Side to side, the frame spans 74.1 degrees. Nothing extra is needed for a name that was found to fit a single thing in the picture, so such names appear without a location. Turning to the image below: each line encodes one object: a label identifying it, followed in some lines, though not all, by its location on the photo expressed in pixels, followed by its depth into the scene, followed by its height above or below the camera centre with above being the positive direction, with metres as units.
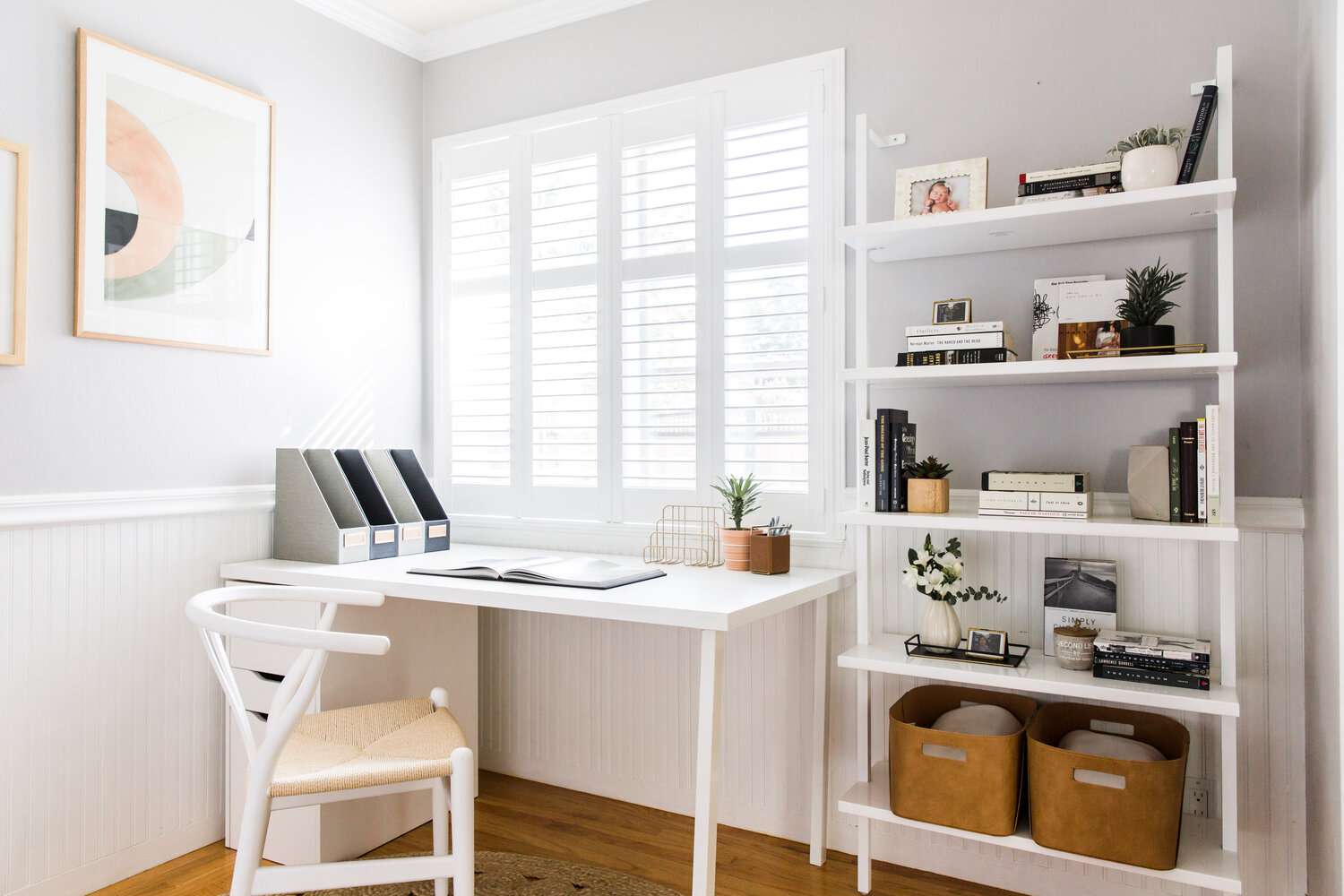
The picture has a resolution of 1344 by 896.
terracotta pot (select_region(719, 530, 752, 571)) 2.31 -0.23
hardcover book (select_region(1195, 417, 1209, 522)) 1.77 -0.02
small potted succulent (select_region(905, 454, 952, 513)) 2.04 -0.07
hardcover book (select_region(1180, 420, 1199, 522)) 1.78 -0.03
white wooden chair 1.51 -0.57
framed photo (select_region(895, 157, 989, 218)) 2.03 +0.63
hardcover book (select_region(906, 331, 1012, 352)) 1.97 +0.26
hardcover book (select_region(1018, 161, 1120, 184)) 1.87 +0.61
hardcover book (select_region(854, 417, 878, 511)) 2.10 -0.02
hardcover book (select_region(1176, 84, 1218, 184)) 1.69 +0.63
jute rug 2.13 -1.04
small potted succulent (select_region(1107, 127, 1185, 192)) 1.78 +0.60
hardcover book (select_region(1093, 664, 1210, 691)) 1.78 -0.44
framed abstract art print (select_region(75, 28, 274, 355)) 2.16 +0.65
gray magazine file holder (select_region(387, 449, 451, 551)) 2.72 -0.12
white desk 1.74 -0.31
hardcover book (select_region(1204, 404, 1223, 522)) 1.76 -0.01
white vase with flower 2.10 -0.31
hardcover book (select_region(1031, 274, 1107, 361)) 2.06 +0.34
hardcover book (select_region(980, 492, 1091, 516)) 1.87 -0.09
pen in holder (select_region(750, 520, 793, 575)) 2.24 -0.23
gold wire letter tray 2.49 -0.22
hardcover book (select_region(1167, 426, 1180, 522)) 1.80 +0.00
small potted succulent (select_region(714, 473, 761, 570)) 2.31 -0.14
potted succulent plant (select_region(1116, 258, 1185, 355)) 1.82 +0.32
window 2.43 +0.47
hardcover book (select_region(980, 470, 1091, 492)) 1.89 -0.05
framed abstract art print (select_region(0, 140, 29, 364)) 1.99 +0.47
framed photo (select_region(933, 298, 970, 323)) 2.11 +0.35
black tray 1.99 -0.45
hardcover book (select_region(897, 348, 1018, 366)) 1.98 +0.23
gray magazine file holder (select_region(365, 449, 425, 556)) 2.63 -0.12
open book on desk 2.06 -0.28
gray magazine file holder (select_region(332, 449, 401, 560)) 2.58 -0.11
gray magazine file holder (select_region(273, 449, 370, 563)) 2.45 -0.16
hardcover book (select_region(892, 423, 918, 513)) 2.07 -0.03
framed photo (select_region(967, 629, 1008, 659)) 2.00 -0.42
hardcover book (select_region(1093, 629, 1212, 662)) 1.80 -0.39
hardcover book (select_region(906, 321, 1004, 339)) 1.97 +0.29
